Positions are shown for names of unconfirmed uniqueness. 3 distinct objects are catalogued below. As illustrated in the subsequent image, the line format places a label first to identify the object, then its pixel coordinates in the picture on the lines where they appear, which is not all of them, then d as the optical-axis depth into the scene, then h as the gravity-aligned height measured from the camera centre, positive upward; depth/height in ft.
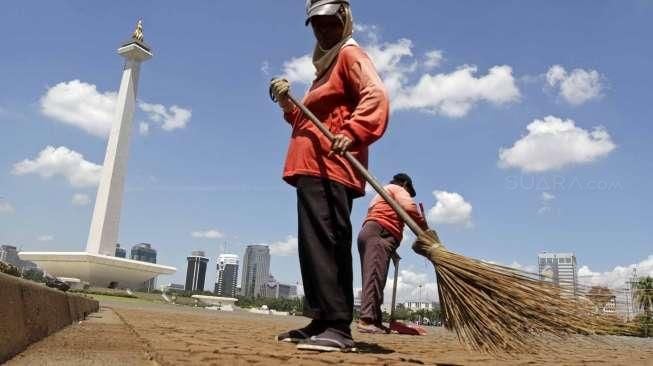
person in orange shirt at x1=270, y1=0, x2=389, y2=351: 8.45 +2.10
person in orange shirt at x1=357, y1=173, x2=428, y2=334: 15.42 +1.36
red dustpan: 18.45 -0.93
